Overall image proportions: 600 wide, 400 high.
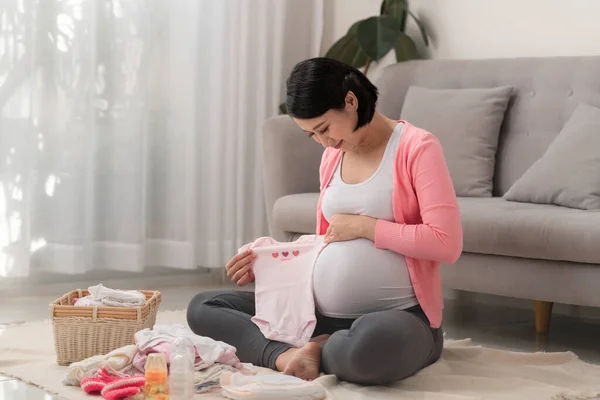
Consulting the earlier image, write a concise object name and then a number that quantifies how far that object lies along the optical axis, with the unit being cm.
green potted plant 413
